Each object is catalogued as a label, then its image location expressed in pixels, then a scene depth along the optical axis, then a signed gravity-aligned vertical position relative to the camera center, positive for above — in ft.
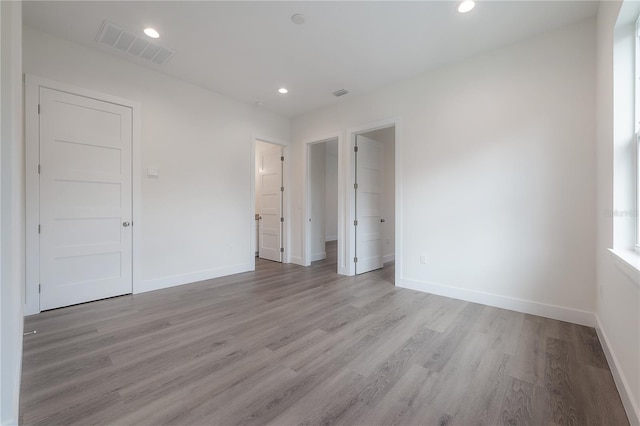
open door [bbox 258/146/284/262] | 18.29 +0.60
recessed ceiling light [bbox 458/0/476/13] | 7.62 +6.06
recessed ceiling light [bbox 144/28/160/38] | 9.02 +6.23
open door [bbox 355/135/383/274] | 15.07 +0.53
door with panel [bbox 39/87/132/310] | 9.42 +0.53
